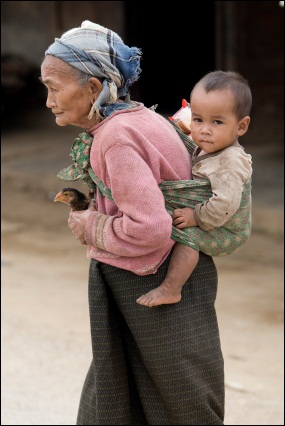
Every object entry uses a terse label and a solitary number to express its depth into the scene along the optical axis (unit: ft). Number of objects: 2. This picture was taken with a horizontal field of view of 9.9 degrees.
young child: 13.48
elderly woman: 13.25
